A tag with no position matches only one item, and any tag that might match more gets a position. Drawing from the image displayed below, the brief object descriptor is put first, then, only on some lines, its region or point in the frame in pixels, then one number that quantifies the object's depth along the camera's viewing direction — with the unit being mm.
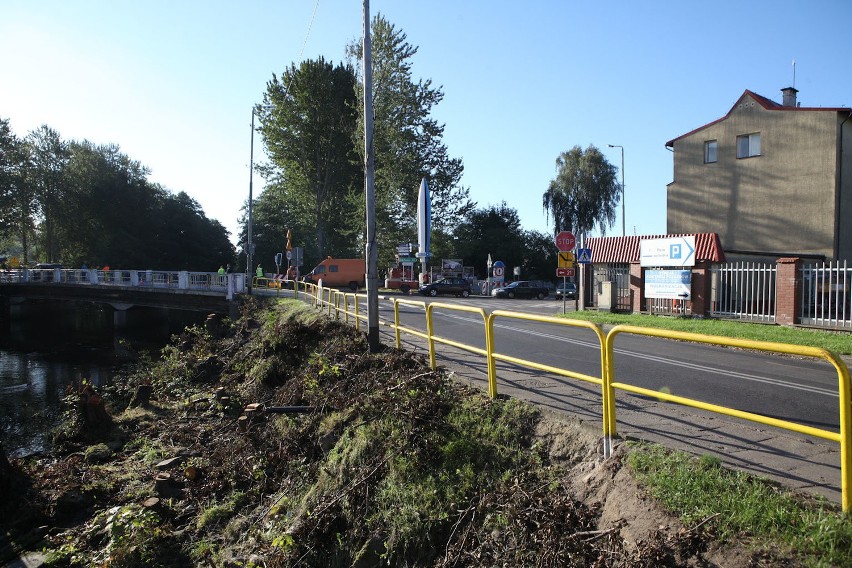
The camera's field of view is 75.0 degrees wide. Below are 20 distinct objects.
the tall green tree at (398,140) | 46438
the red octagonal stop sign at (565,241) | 22125
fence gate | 23984
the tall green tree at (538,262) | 68562
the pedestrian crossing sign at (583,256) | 24445
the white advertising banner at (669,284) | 20406
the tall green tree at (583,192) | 56812
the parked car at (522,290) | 42594
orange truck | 42219
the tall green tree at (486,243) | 65562
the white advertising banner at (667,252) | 20703
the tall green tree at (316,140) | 50875
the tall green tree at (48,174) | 62562
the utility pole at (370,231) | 10352
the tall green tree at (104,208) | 62506
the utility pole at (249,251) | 31544
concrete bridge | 31188
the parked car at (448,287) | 42000
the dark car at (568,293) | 43575
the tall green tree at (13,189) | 57812
